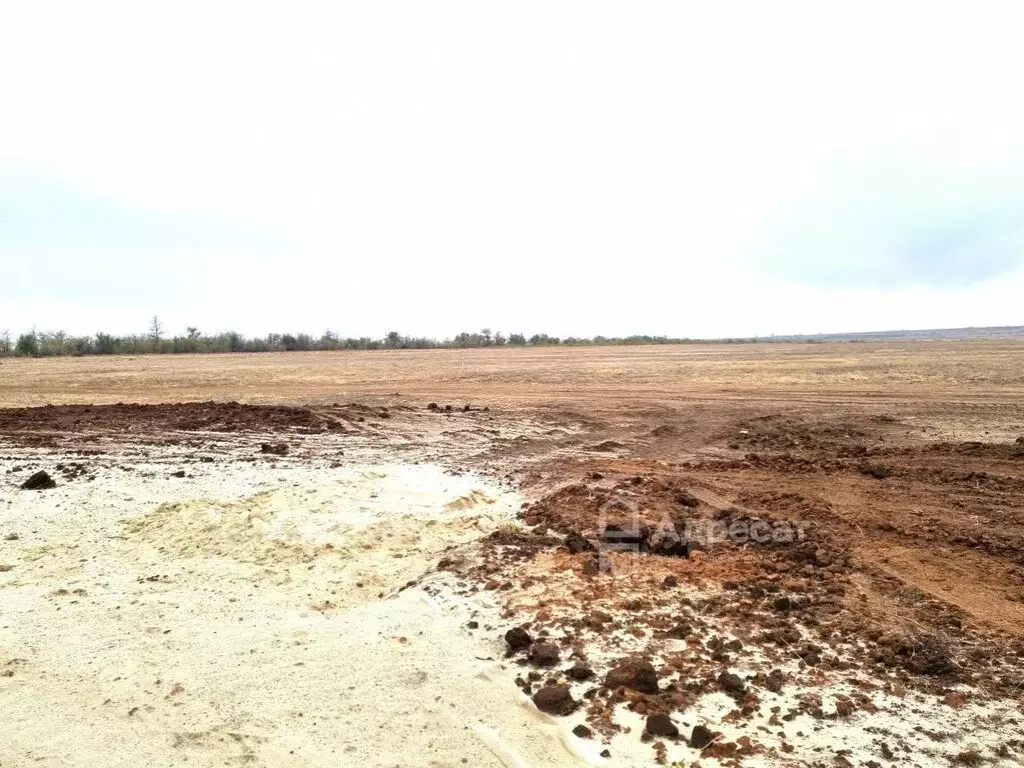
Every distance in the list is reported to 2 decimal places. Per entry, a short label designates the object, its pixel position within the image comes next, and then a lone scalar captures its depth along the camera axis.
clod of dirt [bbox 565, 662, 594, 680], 3.63
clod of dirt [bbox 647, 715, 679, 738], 3.10
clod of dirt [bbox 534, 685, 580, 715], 3.37
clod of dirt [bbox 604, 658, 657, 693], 3.46
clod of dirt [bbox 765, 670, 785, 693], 3.46
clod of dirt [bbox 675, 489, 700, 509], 7.01
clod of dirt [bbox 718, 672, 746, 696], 3.44
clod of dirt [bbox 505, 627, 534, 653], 4.02
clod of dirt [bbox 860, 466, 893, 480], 8.00
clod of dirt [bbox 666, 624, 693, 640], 4.05
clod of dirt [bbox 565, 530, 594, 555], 5.69
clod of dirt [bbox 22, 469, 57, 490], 8.06
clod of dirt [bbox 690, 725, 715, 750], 3.03
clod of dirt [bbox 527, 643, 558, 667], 3.82
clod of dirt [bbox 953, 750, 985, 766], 2.88
